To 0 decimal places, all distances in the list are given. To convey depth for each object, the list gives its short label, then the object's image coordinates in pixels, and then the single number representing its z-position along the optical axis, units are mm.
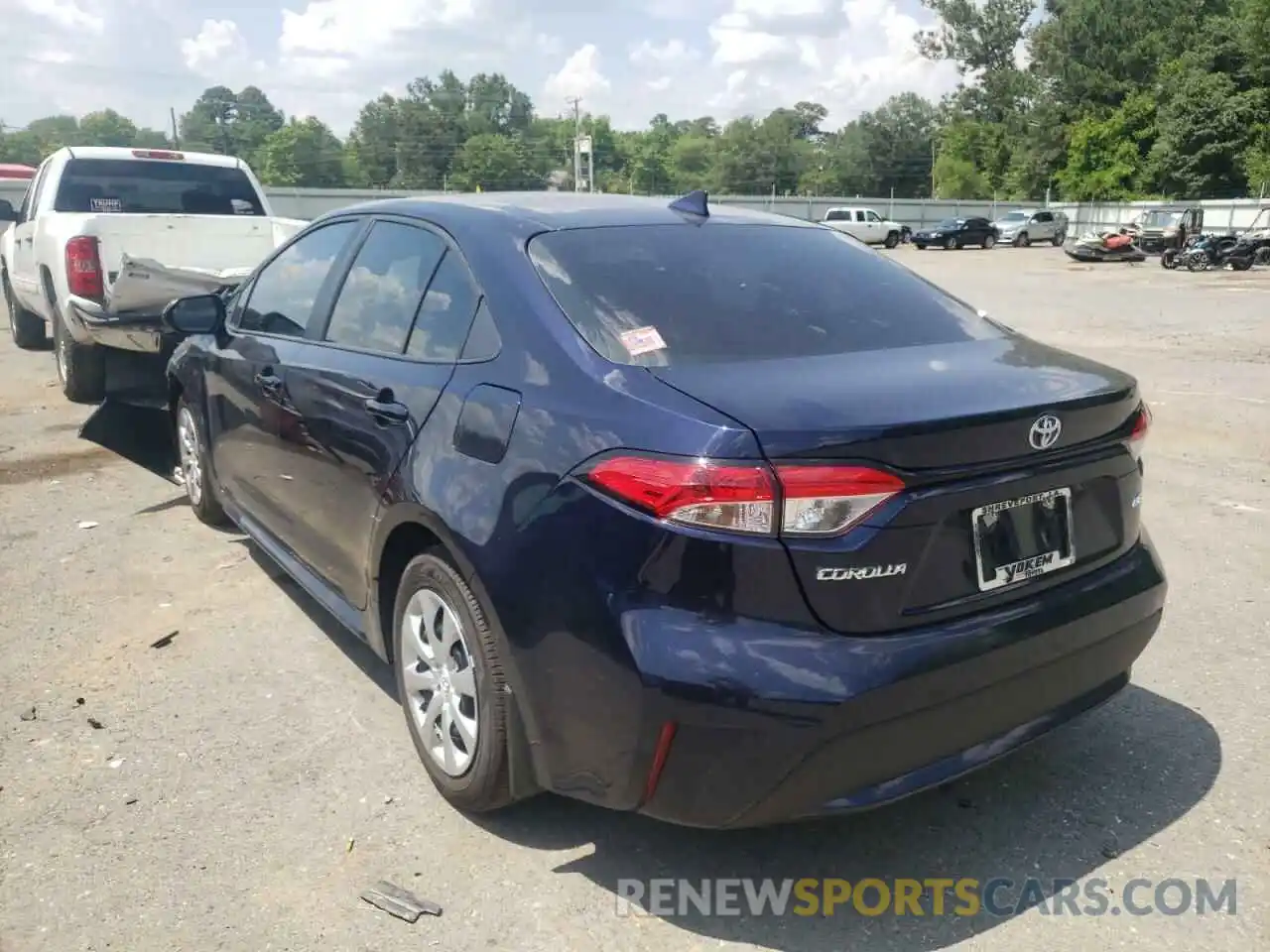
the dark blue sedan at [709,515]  2326
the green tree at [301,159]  99250
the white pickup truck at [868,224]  44375
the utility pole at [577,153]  49338
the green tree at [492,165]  97375
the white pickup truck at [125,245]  6824
